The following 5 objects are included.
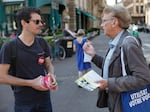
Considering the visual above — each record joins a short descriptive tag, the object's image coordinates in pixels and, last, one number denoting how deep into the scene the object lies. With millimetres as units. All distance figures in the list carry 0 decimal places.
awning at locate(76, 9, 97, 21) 20060
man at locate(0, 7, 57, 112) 1680
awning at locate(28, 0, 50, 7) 10951
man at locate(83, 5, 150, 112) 1477
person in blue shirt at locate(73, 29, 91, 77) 4499
